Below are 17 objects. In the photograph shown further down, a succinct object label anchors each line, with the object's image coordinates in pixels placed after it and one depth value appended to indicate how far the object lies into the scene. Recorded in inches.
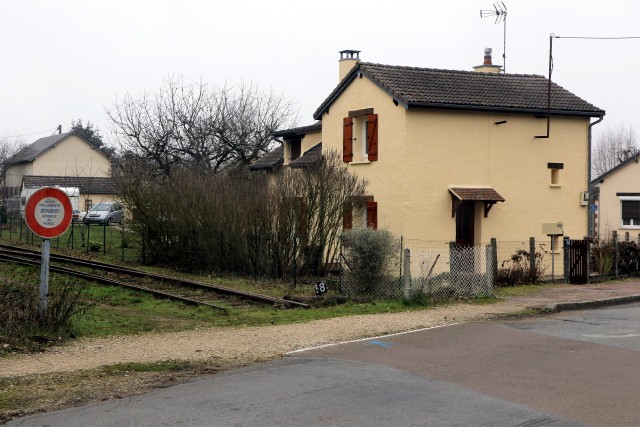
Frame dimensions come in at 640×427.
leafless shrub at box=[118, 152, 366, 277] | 910.4
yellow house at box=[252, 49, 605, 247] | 969.5
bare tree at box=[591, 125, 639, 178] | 3474.4
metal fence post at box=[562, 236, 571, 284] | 892.6
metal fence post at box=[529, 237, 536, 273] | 880.9
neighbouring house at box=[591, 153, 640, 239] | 1830.7
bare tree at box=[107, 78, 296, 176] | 1679.4
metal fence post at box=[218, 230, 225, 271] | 977.2
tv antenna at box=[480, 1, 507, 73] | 1254.3
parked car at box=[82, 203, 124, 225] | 2025.1
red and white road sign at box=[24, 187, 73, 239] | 481.7
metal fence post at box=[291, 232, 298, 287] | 870.9
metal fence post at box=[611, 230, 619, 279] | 920.4
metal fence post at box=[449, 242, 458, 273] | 729.0
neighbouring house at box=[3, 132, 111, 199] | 2881.4
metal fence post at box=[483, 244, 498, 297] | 718.5
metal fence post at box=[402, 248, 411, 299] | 682.8
